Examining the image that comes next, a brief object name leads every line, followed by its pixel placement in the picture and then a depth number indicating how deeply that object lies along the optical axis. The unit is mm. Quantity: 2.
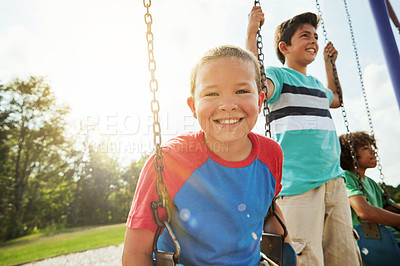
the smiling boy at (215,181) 1051
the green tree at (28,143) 15875
